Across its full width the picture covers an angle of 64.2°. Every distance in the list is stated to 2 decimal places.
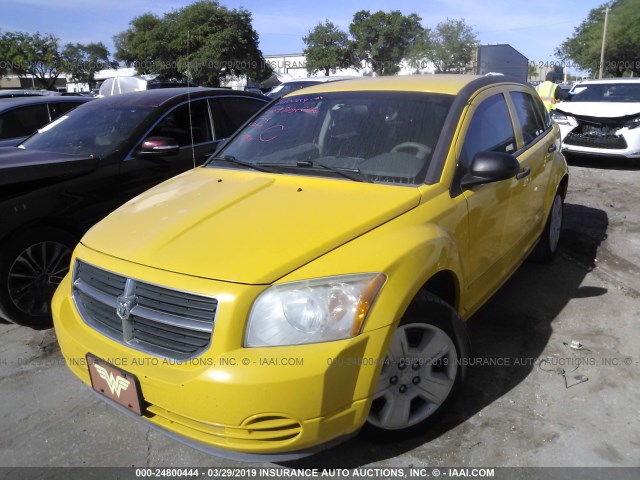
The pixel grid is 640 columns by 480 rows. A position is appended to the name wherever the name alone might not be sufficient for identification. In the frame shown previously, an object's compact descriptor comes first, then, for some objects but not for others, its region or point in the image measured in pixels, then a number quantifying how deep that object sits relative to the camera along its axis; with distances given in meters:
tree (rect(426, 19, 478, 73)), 35.97
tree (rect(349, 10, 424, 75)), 54.69
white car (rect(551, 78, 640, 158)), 8.33
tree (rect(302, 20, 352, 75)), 54.28
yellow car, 1.94
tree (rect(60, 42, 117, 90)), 55.69
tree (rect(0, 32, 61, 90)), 43.94
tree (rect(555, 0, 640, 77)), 40.97
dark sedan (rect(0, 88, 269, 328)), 3.63
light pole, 38.94
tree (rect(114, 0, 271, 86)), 38.15
